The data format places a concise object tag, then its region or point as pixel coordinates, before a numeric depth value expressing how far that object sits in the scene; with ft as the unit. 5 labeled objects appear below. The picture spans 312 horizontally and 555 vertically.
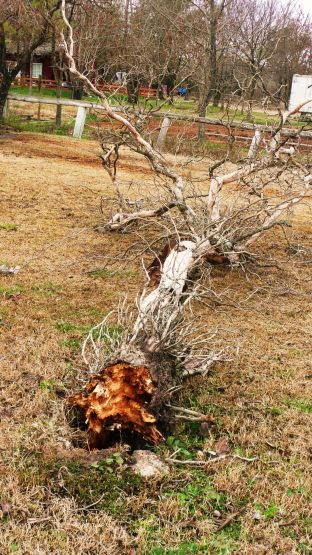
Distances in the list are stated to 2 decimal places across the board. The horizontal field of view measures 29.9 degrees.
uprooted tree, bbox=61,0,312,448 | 10.79
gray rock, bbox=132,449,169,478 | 10.12
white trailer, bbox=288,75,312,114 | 90.99
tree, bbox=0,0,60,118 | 47.67
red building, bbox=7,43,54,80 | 120.73
